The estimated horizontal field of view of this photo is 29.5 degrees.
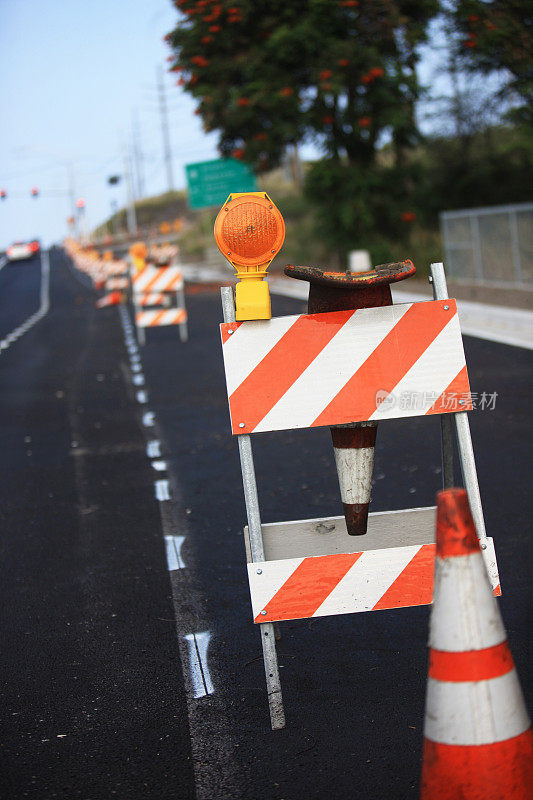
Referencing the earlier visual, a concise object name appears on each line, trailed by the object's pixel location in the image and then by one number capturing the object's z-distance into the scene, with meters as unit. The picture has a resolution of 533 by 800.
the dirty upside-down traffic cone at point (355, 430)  3.62
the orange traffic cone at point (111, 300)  30.06
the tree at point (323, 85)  25.42
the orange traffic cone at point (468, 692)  2.75
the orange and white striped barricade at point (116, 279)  30.33
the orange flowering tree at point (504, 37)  19.98
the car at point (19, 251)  74.56
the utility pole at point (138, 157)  118.39
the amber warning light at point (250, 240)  3.65
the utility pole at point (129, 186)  91.59
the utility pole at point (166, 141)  90.08
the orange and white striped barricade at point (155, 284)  18.45
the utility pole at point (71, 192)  134.38
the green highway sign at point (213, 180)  39.75
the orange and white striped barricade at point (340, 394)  3.67
